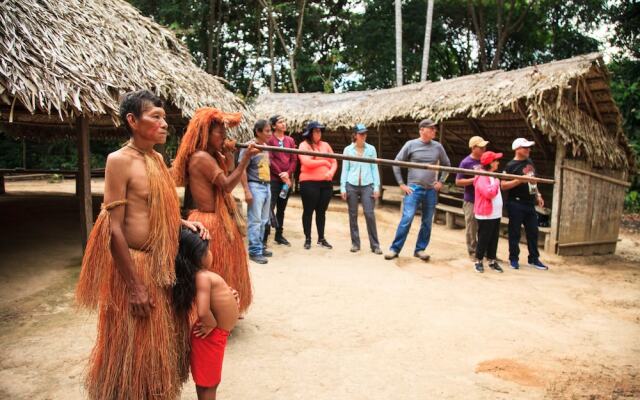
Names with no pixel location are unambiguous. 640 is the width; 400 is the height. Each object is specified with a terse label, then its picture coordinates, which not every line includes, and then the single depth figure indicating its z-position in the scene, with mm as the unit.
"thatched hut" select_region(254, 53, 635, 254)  7051
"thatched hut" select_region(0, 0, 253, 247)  4262
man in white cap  5992
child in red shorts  2172
